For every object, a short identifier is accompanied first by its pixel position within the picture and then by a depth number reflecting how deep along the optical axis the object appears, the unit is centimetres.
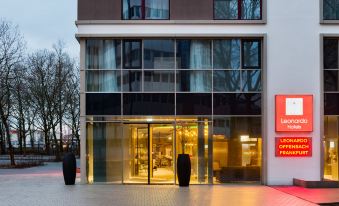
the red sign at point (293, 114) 2348
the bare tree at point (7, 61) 4034
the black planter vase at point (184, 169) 2273
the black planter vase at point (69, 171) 2339
